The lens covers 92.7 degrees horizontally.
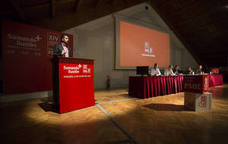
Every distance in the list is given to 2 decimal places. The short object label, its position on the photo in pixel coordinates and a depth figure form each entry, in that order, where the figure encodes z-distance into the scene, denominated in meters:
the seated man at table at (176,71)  5.28
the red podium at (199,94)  2.27
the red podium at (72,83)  2.14
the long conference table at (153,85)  3.50
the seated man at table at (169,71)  4.69
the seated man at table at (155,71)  4.66
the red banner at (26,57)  3.23
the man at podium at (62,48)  2.36
